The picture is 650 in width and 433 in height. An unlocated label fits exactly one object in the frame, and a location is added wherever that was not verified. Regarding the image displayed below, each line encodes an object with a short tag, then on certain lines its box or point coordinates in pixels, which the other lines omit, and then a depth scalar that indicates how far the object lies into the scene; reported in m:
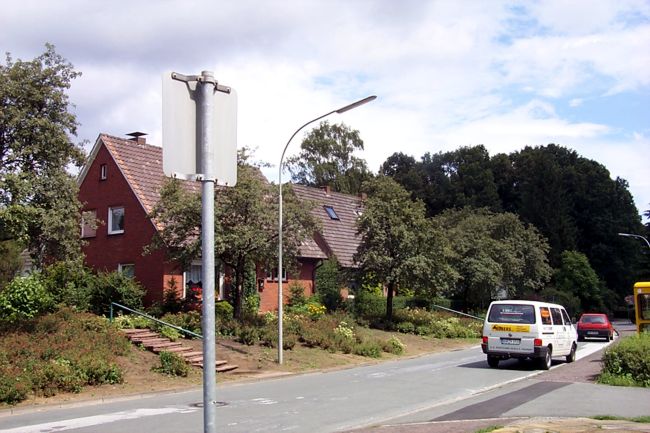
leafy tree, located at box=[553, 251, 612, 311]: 67.94
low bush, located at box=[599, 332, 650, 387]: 15.42
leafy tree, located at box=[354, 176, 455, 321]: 32.12
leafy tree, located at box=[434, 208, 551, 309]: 43.75
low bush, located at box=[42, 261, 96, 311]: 24.52
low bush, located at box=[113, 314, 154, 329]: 22.48
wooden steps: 19.83
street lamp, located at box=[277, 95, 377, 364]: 21.36
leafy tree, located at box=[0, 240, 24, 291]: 23.05
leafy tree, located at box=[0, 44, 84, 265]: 16.86
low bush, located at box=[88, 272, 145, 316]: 25.23
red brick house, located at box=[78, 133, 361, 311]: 29.31
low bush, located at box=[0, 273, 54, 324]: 19.31
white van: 20.47
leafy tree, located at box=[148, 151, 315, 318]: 23.09
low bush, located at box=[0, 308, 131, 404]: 15.04
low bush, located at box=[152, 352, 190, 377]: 18.51
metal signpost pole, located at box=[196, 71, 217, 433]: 3.80
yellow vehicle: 22.31
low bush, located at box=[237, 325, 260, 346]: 23.38
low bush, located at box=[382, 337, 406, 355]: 27.53
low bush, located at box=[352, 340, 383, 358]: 25.81
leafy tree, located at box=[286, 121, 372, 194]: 66.25
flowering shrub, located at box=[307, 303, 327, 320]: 30.69
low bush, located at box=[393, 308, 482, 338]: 33.34
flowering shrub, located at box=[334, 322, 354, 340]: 27.19
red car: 36.03
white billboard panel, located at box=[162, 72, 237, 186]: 3.93
